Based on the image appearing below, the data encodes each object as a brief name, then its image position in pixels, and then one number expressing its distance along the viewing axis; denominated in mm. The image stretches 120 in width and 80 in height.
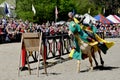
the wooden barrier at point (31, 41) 13125
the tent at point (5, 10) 43312
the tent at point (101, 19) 51266
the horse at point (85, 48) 13875
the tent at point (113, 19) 56562
